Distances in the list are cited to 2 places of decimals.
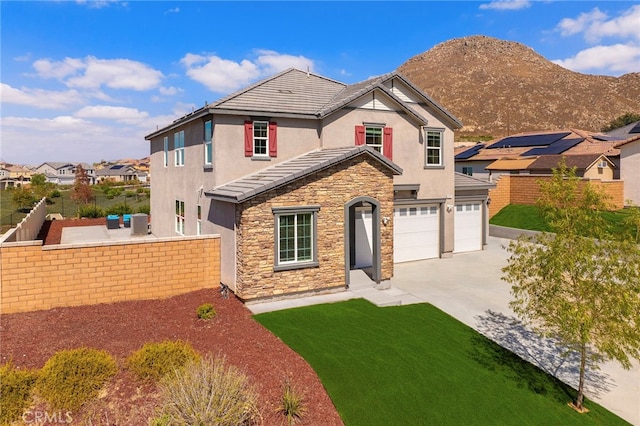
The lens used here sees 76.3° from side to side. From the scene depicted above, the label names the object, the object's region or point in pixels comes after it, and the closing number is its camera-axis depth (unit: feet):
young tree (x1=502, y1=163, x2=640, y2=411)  25.43
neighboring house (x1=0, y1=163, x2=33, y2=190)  348.04
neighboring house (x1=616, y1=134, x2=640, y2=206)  101.19
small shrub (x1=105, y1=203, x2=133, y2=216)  120.98
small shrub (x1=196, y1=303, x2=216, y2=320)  39.73
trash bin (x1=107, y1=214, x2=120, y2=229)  95.56
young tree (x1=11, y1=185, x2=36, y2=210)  150.71
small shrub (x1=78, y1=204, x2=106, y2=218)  122.93
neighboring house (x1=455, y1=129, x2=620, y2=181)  118.11
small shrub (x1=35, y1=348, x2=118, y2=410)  25.50
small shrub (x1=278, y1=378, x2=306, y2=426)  24.74
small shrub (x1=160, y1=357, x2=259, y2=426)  22.65
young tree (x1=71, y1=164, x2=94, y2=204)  155.74
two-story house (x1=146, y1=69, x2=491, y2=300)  45.06
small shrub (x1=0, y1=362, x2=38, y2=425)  24.27
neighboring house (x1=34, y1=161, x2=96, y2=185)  439.22
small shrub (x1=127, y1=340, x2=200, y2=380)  27.99
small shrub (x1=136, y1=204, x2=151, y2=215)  121.70
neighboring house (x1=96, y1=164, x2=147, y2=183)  389.42
